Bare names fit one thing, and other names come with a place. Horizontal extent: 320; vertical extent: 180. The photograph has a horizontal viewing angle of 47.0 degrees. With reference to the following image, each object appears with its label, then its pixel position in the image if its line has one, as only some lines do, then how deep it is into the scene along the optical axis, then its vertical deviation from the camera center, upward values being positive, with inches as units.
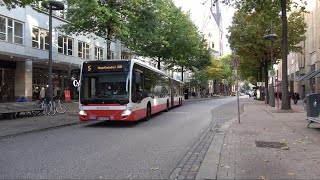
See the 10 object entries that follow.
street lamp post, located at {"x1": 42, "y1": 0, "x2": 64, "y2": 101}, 770.2 +182.9
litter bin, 506.0 -16.8
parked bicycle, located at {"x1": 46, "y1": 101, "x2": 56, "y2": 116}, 839.7 -33.6
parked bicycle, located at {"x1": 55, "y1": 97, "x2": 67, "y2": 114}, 885.9 -37.9
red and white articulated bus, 576.7 +3.7
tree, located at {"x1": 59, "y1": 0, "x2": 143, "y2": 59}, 869.8 +191.9
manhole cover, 364.5 -52.3
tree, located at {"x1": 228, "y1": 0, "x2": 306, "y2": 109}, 1296.8 +203.7
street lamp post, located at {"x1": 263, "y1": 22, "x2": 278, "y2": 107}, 1053.2 +12.7
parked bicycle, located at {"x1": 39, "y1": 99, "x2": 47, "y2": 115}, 826.2 -28.5
